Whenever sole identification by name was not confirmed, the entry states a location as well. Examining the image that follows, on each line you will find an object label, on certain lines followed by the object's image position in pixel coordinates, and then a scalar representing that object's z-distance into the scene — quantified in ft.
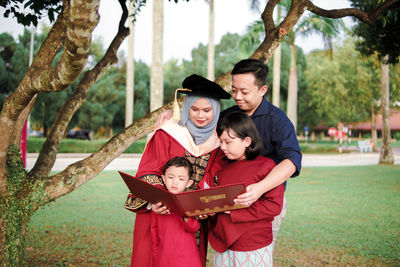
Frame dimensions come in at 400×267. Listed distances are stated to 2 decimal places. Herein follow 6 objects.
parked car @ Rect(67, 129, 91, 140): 112.98
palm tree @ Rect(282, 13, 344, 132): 61.77
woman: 10.55
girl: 9.35
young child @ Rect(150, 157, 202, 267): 9.98
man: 9.82
